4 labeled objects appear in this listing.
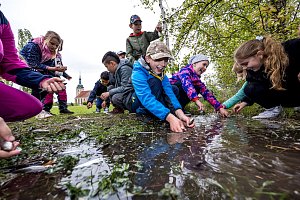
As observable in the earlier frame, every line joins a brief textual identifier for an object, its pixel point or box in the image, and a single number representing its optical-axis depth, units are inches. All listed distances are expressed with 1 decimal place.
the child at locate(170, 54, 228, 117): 104.2
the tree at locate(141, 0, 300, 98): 104.1
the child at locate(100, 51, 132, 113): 108.7
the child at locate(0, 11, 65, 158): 53.8
